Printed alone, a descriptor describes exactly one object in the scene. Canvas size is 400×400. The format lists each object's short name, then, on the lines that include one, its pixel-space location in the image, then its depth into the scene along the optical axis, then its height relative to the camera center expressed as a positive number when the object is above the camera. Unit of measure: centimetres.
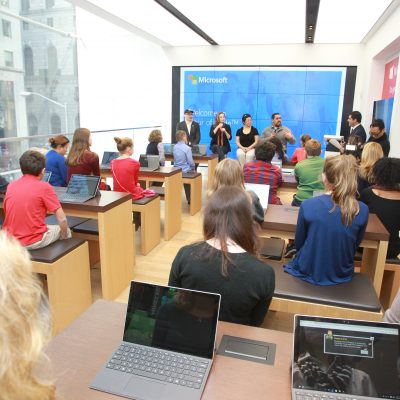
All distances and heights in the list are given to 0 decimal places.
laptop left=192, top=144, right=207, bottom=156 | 637 -61
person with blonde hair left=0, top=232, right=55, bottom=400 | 57 -34
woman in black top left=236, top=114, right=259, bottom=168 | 658 -38
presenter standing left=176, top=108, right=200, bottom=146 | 724 -30
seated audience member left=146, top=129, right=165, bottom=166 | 565 -48
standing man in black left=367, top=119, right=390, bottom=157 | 469 -19
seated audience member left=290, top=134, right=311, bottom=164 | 499 -49
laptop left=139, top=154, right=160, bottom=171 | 472 -62
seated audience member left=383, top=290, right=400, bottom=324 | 130 -66
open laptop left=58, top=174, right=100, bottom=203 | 304 -61
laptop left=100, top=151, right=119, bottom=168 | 525 -62
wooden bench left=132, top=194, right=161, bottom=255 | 400 -116
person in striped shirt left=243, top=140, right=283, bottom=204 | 349 -50
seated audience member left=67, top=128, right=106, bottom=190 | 359 -43
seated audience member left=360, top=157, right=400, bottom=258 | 272 -57
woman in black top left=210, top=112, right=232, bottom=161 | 721 -44
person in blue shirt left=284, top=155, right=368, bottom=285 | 212 -62
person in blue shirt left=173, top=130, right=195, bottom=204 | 545 -59
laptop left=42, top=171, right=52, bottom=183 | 334 -59
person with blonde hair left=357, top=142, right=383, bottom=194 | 336 -37
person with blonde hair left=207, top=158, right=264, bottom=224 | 271 -43
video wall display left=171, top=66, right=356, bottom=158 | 816 +42
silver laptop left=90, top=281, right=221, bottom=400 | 105 -68
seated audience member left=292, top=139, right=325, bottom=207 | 358 -56
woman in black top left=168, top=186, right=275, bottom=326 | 141 -55
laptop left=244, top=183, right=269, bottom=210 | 287 -57
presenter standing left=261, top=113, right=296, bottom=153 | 621 -26
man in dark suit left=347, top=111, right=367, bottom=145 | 552 -11
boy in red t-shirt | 243 -60
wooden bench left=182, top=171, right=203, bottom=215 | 541 -107
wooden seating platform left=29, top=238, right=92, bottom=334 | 245 -112
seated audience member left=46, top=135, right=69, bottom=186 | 357 -48
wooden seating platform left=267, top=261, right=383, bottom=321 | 200 -97
